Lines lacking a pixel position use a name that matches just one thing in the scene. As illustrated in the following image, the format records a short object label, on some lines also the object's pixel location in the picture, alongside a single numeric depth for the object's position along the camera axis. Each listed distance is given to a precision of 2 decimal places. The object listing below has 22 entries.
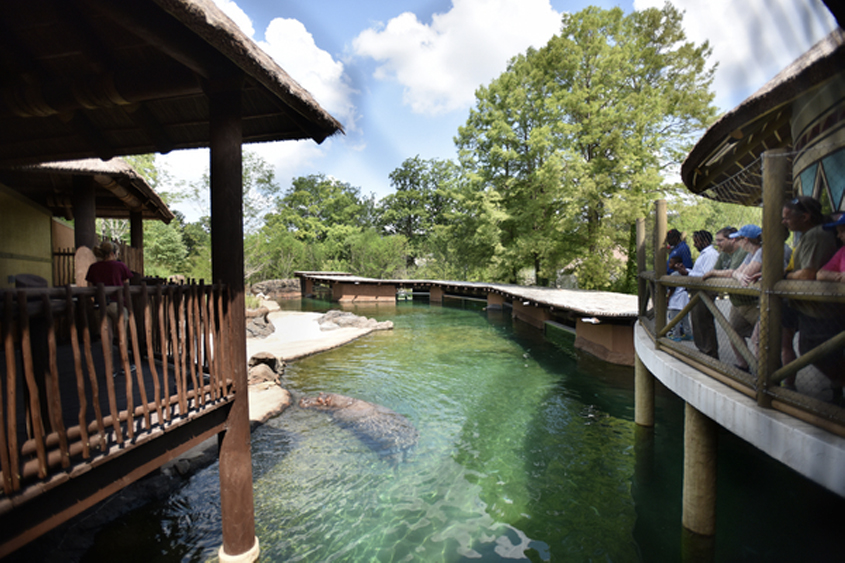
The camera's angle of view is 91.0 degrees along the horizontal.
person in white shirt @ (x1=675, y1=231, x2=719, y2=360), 3.74
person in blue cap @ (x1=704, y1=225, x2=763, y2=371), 3.00
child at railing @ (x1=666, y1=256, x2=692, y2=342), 5.39
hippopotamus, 6.47
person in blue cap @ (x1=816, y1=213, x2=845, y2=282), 2.12
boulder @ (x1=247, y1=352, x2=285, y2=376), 9.59
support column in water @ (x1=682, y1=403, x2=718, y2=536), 3.64
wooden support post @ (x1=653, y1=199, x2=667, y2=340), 4.64
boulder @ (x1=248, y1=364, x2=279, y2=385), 8.73
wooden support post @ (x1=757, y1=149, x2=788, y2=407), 2.48
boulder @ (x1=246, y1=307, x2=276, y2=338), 13.88
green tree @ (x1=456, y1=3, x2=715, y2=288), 17.50
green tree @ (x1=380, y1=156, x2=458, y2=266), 43.56
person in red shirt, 4.44
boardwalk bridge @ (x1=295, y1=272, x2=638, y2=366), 10.49
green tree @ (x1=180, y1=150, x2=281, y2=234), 29.81
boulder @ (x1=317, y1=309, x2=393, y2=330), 16.62
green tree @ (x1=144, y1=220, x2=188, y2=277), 30.29
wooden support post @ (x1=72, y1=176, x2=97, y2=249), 7.64
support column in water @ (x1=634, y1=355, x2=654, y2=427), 6.22
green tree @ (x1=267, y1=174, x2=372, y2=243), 44.06
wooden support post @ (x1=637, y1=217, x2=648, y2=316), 6.38
